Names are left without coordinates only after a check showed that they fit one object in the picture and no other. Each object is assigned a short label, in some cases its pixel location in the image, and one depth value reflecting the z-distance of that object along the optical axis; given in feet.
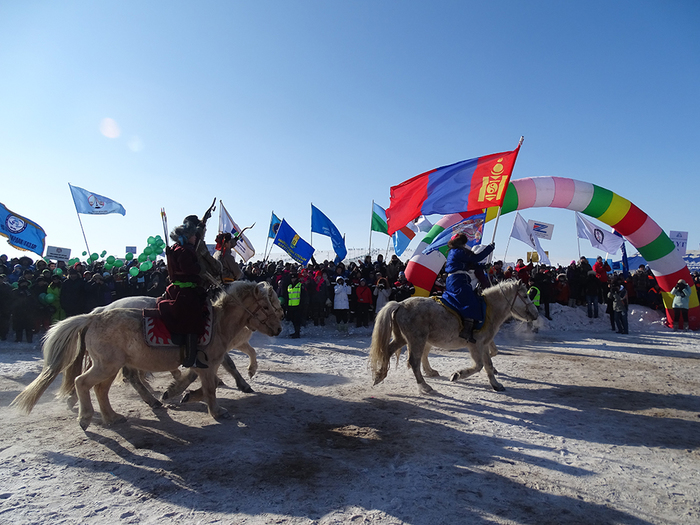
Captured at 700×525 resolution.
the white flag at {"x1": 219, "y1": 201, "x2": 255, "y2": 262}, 55.01
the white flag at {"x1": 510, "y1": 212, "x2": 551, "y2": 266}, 64.34
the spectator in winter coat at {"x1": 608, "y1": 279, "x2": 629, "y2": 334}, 47.73
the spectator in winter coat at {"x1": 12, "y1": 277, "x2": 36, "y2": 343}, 39.68
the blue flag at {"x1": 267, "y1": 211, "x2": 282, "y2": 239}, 61.67
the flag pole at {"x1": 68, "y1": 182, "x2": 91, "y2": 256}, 61.24
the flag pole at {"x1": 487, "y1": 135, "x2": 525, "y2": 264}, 28.89
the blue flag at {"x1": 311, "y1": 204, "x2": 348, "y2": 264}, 60.95
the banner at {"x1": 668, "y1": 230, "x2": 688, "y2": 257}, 75.97
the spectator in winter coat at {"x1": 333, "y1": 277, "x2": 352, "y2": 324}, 48.73
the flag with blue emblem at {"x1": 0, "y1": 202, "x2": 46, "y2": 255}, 53.72
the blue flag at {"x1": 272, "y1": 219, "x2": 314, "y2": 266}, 53.52
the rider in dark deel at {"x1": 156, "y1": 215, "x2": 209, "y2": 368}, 17.78
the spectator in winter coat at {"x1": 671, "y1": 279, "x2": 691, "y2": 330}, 46.60
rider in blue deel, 24.34
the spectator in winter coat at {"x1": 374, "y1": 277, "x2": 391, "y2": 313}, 48.01
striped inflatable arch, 43.86
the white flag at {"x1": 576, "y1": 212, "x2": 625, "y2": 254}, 59.98
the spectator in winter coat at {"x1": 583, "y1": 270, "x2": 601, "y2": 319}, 54.03
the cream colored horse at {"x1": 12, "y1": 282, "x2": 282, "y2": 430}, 17.04
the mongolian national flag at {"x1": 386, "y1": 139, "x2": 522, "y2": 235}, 33.37
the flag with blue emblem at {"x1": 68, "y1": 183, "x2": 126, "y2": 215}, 62.03
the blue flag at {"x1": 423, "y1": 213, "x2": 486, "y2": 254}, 42.04
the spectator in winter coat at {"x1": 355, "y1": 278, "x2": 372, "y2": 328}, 48.34
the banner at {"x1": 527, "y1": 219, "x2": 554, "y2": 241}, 67.05
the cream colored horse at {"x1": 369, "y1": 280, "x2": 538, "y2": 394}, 23.85
